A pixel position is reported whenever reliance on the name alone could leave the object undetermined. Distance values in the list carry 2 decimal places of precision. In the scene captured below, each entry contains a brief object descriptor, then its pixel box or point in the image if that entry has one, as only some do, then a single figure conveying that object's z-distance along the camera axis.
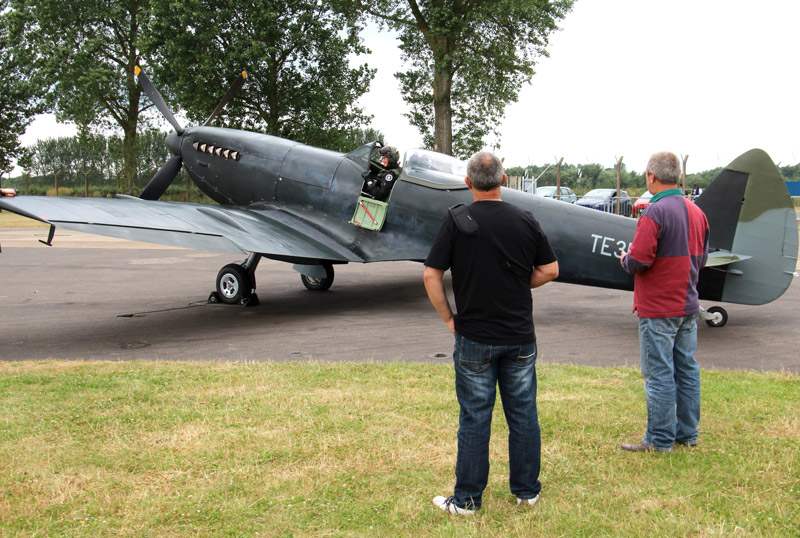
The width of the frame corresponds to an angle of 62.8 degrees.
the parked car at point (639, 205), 28.46
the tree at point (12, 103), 45.75
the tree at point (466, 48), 28.39
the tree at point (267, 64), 30.70
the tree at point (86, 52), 36.66
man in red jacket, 4.09
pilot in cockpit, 10.50
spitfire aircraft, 7.75
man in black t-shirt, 3.27
